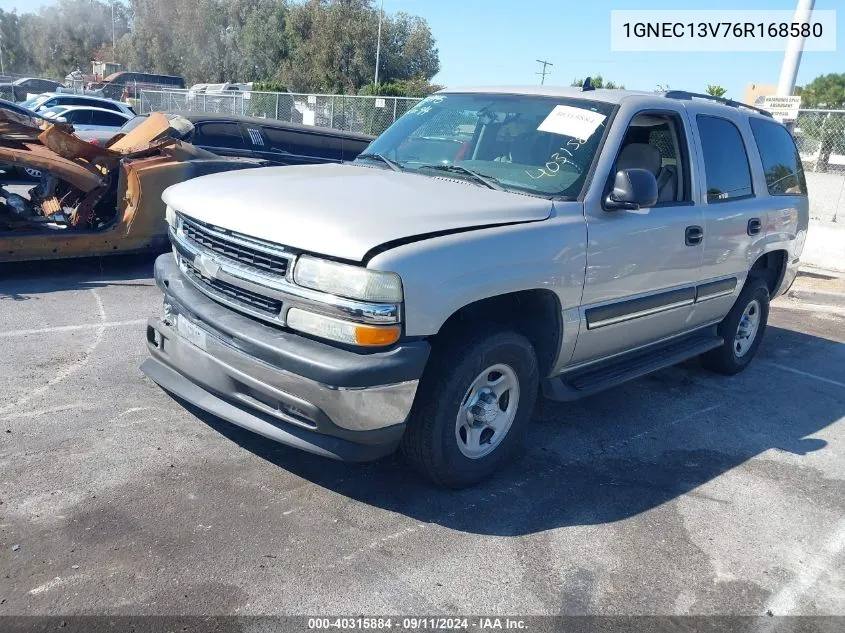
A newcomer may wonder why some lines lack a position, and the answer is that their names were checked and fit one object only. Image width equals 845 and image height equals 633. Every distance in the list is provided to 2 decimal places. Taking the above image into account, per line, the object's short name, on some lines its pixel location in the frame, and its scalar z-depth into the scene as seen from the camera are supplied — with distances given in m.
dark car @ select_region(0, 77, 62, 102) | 33.53
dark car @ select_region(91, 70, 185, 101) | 36.00
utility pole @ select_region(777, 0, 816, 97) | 11.50
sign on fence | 11.32
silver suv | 3.13
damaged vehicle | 6.75
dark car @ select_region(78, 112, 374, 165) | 9.77
